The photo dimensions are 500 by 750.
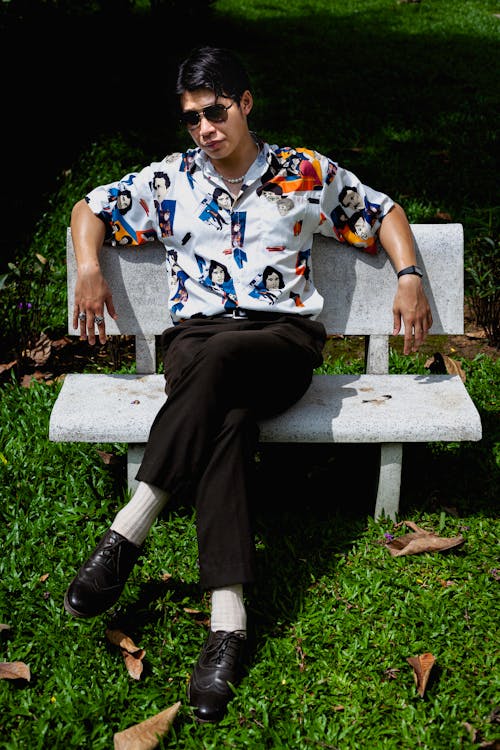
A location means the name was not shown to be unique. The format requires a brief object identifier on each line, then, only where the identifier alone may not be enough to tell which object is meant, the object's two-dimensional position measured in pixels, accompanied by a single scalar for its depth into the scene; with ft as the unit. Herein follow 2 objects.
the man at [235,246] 10.24
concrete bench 10.91
